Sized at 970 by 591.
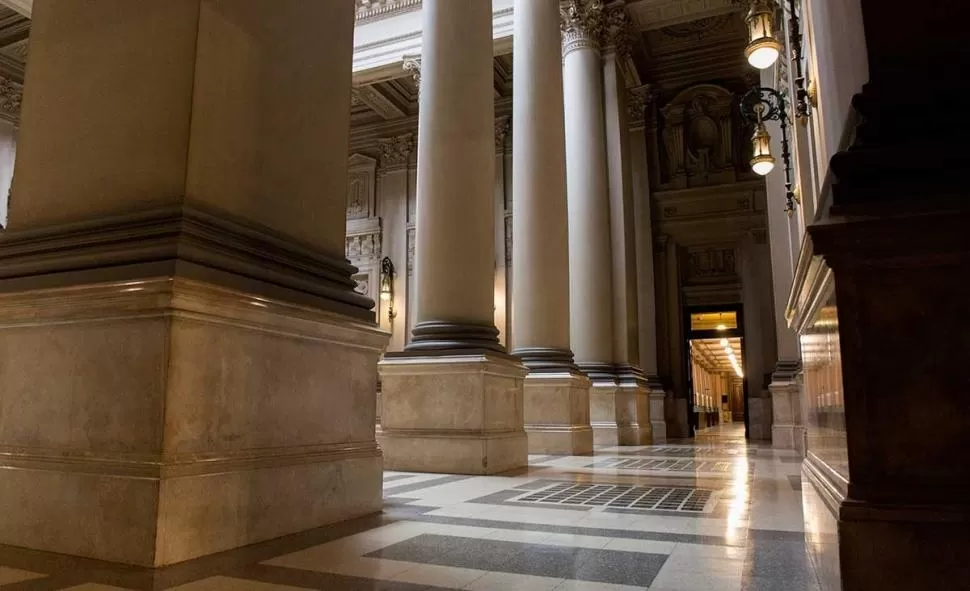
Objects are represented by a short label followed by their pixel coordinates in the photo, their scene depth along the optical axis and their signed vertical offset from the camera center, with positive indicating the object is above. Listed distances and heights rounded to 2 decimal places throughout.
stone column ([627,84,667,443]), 19.81 +5.07
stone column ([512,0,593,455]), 10.85 +2.56
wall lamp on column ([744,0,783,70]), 7.23 +3.70
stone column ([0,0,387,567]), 3.44 +0.56
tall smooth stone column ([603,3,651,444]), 15.68 +4.53
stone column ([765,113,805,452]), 13.77 +1.40
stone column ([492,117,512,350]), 21.67 +5.07
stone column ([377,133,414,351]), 23.44 +6.64
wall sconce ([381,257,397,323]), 23.38 +3.86
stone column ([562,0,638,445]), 13.88 +3.83
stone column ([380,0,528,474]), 7.55 +1.26
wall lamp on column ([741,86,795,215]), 9.84 +3.95
